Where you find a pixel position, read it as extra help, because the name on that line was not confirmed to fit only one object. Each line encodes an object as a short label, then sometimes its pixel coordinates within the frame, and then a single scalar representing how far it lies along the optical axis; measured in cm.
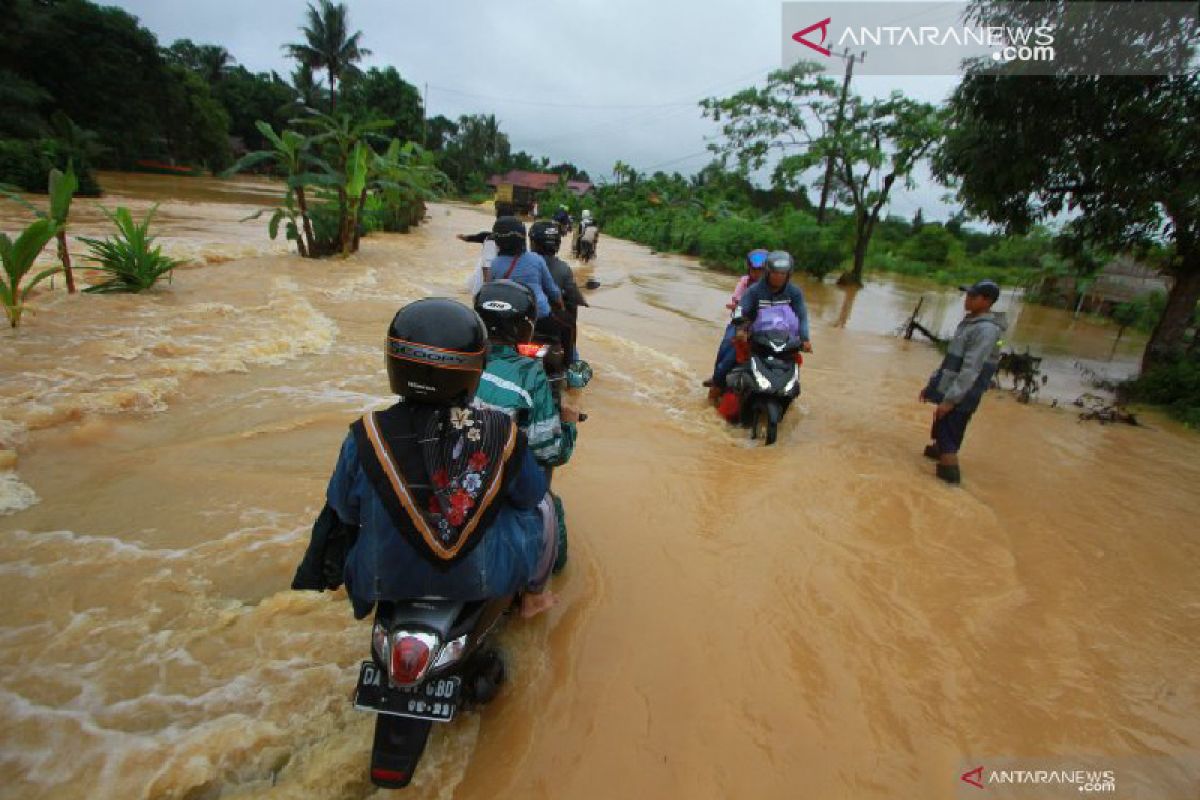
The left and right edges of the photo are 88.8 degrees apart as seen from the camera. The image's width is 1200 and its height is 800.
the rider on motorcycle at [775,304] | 515
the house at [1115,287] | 1703
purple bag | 521
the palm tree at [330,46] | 4466
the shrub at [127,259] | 698
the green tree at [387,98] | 4831
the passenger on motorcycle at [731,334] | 587
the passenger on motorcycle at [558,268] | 539
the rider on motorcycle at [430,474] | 169
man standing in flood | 439
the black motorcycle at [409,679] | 171
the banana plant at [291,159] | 938
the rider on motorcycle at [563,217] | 1166
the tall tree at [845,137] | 1711
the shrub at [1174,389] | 729
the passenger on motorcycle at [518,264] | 462
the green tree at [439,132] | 6047
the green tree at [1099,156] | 704
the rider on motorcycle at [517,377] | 247
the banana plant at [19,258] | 532
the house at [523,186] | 4972
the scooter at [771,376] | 516
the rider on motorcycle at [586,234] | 1825
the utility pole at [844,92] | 1834
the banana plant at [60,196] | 599
